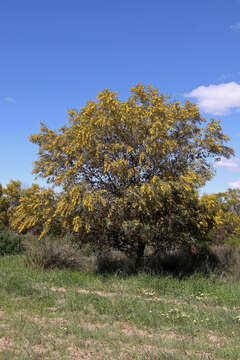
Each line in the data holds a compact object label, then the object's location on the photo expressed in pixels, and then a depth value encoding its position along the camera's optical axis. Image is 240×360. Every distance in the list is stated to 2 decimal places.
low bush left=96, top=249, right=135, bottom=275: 11.11
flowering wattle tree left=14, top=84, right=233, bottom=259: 9.94
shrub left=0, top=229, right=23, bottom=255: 14.84
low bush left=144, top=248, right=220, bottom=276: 11.05
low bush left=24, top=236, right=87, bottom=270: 11.40
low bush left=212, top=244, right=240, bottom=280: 11.03
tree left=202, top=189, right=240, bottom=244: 15.35
